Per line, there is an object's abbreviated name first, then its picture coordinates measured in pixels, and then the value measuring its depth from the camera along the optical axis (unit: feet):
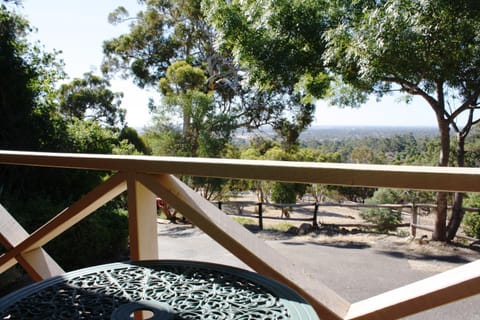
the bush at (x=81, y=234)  13.20
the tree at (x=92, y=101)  50.03
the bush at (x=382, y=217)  24.92
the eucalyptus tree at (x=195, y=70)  37.78
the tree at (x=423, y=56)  16.66
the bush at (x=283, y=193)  32.63
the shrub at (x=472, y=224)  22.41
